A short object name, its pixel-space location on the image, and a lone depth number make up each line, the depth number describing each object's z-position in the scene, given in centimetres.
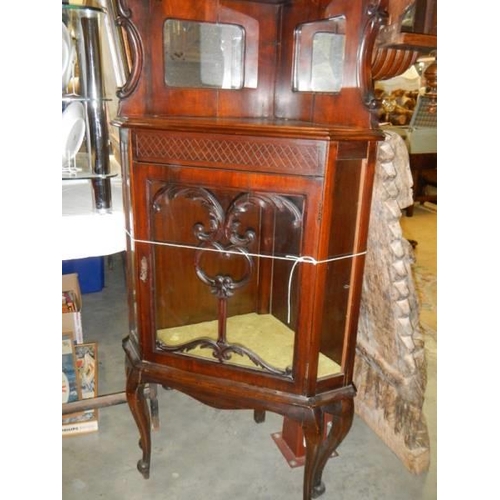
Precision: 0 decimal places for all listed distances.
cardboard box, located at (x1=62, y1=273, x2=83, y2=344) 193
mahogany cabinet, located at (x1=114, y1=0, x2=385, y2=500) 105
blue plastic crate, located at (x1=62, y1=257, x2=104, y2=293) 288
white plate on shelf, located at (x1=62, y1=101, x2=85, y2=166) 133
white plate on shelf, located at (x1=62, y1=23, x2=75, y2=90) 119
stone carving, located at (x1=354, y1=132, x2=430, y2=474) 149
